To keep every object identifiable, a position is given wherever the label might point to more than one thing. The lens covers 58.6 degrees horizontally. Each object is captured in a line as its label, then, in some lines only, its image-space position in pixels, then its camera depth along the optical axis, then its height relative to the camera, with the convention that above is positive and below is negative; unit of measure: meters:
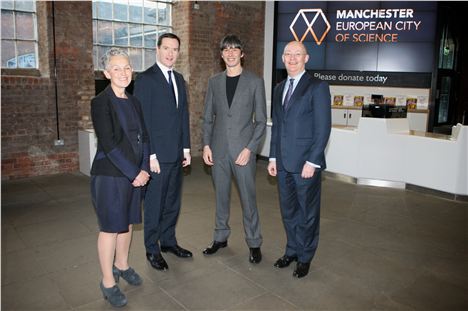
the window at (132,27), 7.19 +1.24
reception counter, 5.29 -0.73
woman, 2.44 -0.40
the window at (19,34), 6.08 +0.86
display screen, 8.66 +1.47
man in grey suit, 3.24 -0.26
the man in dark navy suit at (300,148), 2.92 -0.35
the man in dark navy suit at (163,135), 3.04 -0.29
